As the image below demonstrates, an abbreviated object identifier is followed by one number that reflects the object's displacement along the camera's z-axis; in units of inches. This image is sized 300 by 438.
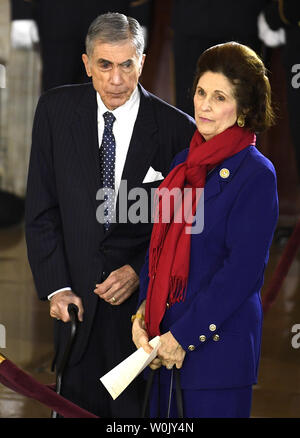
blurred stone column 568.7
